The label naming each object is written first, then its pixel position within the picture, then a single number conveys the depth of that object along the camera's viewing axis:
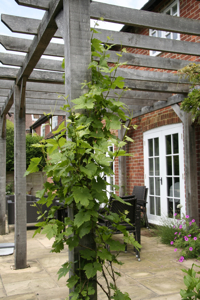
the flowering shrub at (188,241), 4.29
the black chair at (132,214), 4.45
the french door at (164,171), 5.90
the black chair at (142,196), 6.53
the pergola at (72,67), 1.88
